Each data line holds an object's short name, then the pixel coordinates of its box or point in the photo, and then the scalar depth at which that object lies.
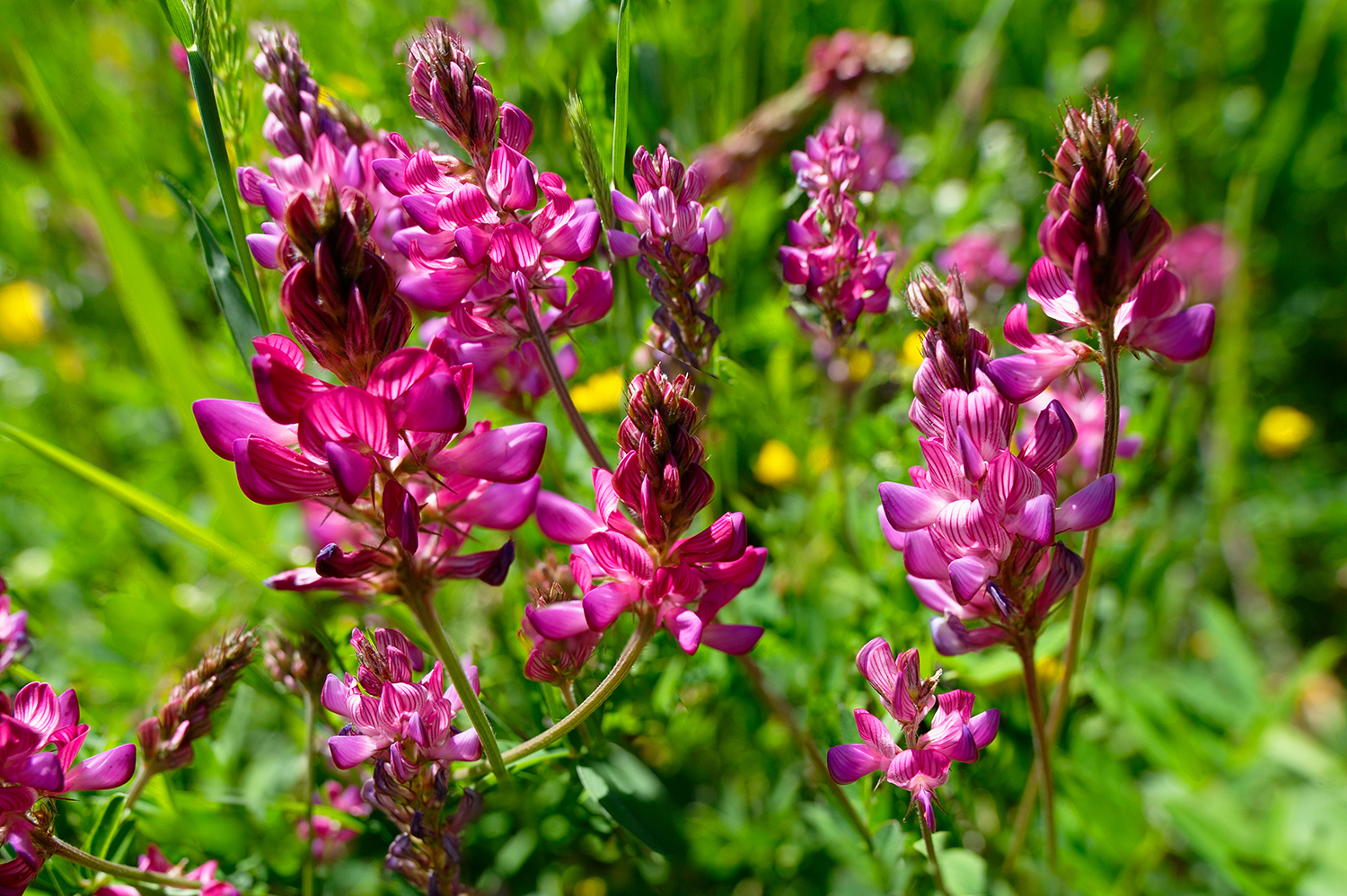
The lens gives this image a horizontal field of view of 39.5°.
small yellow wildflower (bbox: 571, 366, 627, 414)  0.30
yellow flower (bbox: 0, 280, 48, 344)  0.59
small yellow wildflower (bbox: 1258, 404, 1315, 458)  0.49
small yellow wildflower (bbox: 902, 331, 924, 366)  0.27
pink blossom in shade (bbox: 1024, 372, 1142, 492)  0.26
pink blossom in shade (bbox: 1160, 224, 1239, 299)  0.48
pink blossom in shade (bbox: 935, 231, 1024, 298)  0.32
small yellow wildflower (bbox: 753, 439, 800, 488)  0.37
